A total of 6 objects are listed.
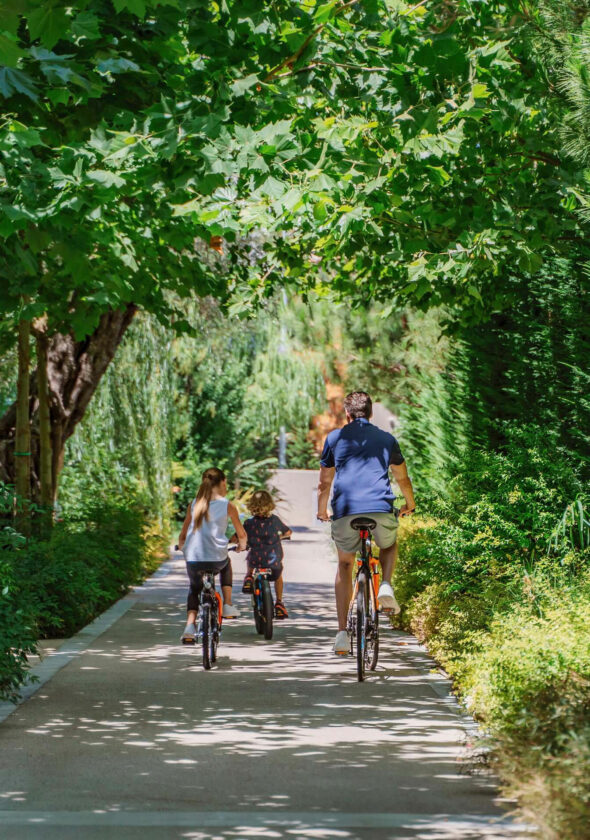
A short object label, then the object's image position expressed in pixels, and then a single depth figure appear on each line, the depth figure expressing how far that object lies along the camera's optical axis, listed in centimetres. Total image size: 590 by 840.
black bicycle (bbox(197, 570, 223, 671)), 1732
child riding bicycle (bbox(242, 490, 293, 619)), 2139
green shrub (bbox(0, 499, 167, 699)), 1433
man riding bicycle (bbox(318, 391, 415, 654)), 1678
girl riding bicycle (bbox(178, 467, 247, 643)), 1813
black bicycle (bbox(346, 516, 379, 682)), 1617
